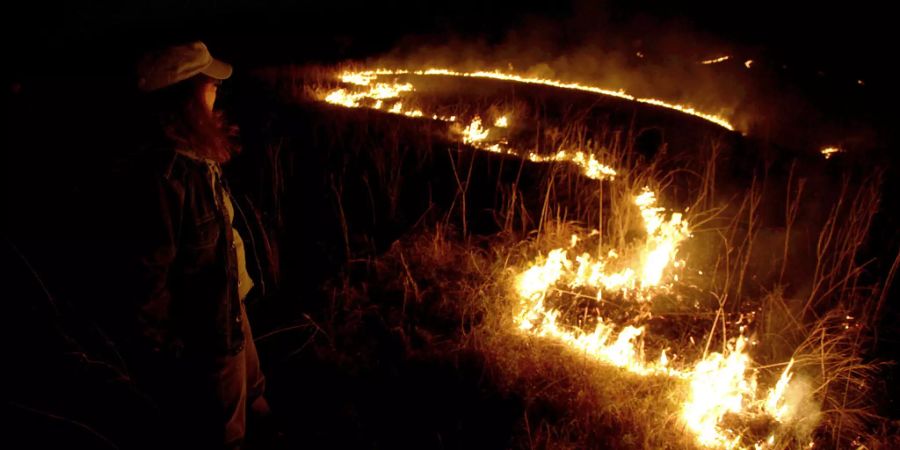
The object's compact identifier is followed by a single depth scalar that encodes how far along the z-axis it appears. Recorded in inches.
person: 82.7
